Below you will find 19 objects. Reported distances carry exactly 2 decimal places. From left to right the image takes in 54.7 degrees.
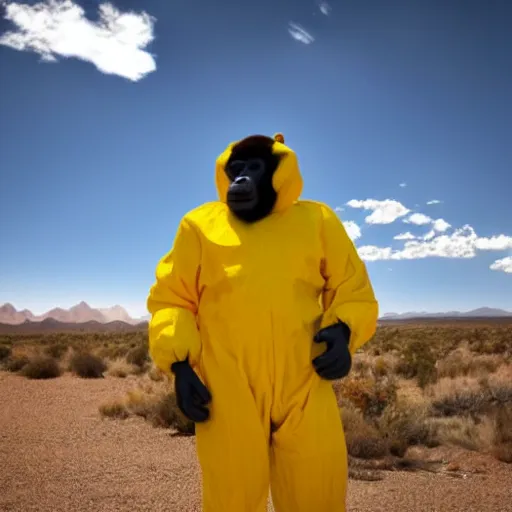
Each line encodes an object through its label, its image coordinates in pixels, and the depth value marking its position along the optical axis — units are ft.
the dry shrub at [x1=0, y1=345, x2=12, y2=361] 59.91
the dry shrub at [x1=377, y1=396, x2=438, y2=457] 20.45
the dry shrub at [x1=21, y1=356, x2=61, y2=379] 46.67
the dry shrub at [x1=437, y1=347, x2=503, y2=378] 41.96
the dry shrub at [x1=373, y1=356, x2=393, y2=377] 44.55
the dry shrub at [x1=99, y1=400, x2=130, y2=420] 28.94
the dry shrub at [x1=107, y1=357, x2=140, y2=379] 48.89
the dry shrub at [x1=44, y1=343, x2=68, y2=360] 62.69
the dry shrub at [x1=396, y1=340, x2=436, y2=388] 38.40
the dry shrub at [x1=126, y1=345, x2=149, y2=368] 55.83
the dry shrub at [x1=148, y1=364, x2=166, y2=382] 43.40
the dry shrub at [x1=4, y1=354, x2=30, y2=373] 51.06
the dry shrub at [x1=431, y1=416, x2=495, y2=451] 20.93
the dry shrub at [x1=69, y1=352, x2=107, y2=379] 47.71
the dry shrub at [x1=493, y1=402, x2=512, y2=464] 19.61
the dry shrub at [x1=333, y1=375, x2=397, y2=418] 25.75
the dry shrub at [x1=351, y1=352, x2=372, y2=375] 43.97
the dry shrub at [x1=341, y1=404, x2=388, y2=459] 19.98
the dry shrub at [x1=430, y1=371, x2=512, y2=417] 26.20
